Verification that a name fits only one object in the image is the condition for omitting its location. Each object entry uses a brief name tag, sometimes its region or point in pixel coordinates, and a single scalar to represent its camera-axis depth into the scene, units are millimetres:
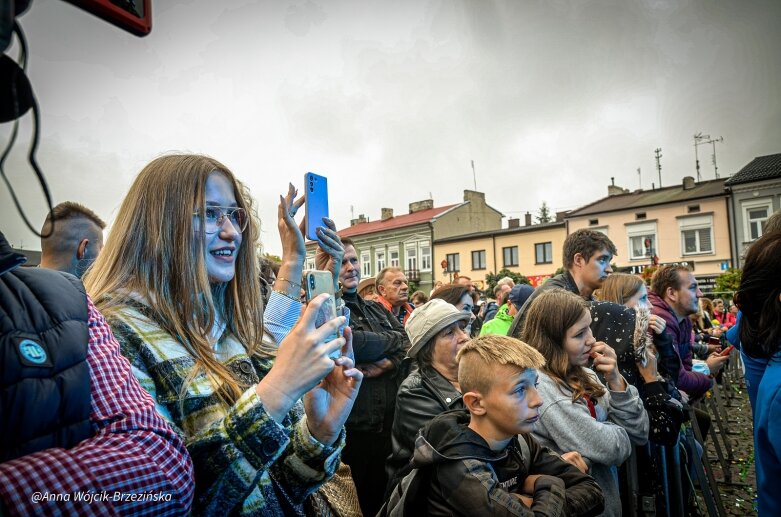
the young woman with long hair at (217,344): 1194
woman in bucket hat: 2873
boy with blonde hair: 2059
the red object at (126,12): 874
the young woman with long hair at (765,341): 2201
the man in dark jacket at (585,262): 4473
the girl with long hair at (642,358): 3119
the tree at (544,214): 74819
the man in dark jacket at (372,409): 3754
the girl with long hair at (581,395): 2688
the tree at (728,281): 21716
